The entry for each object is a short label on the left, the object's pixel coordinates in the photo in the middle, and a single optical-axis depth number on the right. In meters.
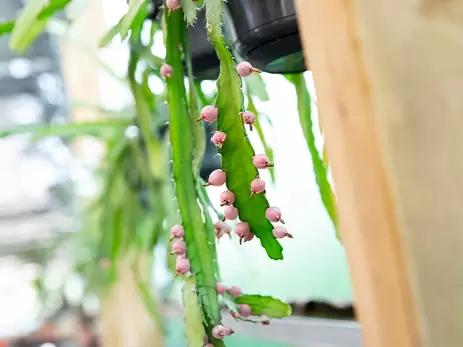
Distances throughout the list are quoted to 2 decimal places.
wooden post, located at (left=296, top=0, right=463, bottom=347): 0.29
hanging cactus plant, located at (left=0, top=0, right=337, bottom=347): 0.35
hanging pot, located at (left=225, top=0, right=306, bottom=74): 0.41
